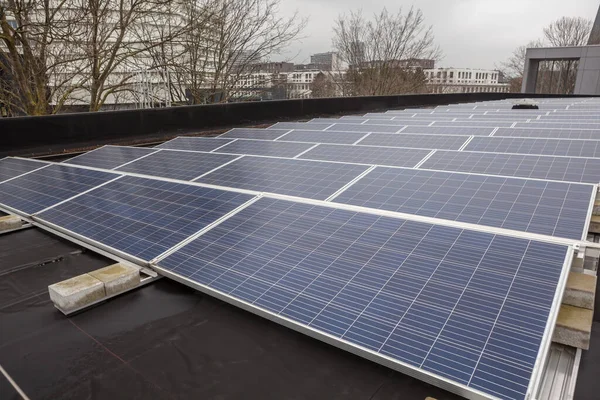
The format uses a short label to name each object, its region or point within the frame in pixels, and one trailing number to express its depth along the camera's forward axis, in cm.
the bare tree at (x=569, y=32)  7012
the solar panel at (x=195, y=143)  1056
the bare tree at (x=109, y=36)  1912
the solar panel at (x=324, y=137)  1129
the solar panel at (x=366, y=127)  1363
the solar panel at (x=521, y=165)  620
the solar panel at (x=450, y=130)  1178
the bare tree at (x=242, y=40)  2858
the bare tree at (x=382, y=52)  4947
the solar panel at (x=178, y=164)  763
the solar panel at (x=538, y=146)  806
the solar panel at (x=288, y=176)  595
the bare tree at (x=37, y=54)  1672
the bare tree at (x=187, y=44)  2366
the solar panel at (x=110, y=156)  890
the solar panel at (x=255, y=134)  1252
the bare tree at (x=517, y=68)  7719
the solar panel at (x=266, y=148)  925
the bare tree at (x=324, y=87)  5401
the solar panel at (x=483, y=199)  417
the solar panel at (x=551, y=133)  1043
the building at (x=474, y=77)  15118
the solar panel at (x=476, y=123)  1358
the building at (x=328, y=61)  5282
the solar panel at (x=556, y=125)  1271
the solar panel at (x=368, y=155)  771
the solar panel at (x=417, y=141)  971
